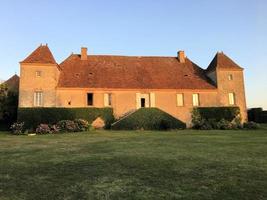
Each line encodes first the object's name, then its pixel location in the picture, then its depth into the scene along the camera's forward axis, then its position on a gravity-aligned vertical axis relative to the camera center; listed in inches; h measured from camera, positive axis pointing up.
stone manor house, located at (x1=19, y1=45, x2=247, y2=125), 858.1 +164.9
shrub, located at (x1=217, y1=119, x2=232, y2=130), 873.8 -16.9
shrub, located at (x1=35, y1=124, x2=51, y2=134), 733.2 -13.9
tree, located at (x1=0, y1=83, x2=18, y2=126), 862.4 +84.4
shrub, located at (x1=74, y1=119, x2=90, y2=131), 774.2 -0.2
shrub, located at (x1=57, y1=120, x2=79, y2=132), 758.8 -5.8
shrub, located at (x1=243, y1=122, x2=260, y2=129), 870.0 -20.4
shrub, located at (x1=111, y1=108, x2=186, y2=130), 799.7 +3.3
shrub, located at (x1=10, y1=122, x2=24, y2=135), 749.0 -8.4
